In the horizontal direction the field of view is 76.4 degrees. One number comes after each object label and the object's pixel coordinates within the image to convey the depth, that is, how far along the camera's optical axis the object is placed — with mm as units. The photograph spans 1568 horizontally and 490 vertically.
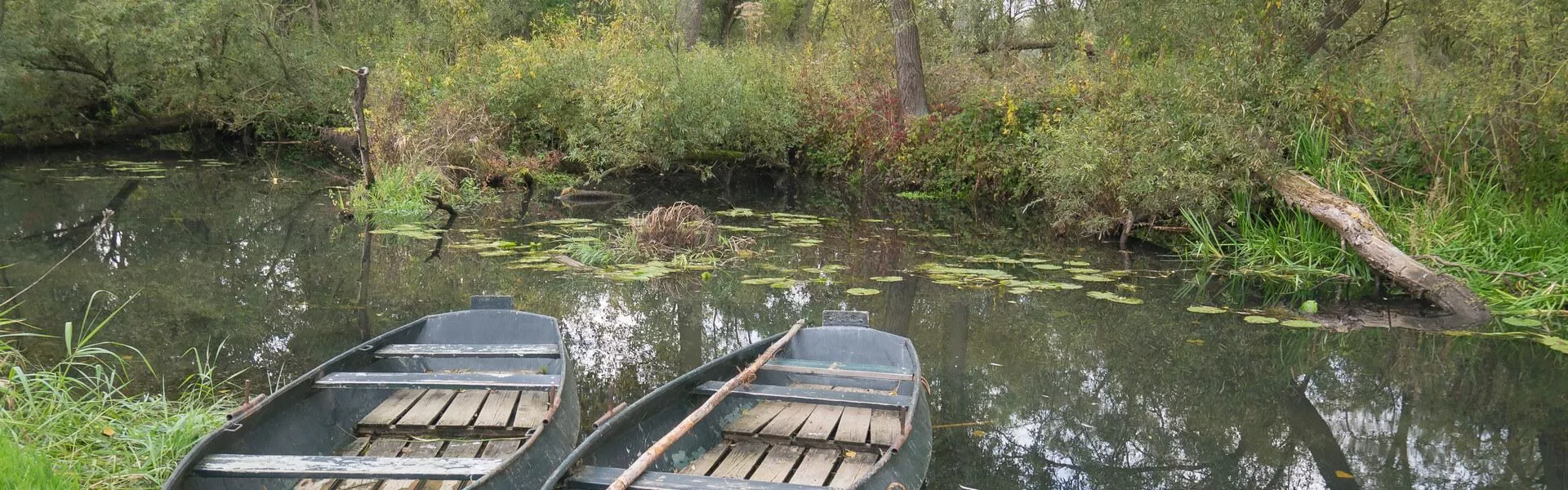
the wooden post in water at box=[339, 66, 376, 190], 10711
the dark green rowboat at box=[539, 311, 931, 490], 3615
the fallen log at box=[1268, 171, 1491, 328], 7523
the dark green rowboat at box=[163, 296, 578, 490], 3428
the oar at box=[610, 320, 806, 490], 3303
